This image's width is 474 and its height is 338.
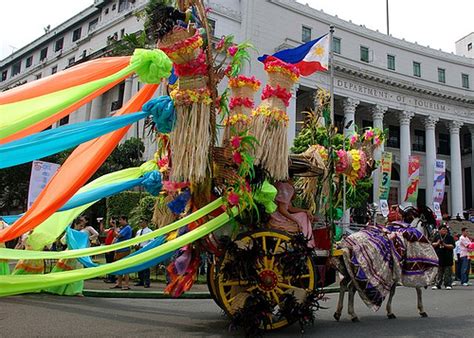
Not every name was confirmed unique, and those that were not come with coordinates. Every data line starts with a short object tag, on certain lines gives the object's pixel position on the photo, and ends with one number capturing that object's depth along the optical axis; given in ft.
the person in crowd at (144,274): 38.65
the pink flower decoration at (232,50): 21.20
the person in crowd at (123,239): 36.60
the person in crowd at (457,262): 52.26
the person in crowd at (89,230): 38.19
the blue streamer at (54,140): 15.96
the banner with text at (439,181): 113.39
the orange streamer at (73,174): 17.67
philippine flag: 25.38
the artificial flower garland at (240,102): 22.33
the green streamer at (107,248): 17.20
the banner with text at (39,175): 38.45
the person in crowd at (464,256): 50.47
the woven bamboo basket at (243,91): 22.72
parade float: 17.19
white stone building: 112.78
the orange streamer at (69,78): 17.08
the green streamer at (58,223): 26.33
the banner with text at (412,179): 109.91
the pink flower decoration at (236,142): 19.85
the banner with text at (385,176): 96.27
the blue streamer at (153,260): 21.12
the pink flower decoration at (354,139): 26.45
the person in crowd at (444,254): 44.70
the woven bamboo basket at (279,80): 21.35
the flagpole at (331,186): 23.26
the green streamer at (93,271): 15.98
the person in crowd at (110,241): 40.78
